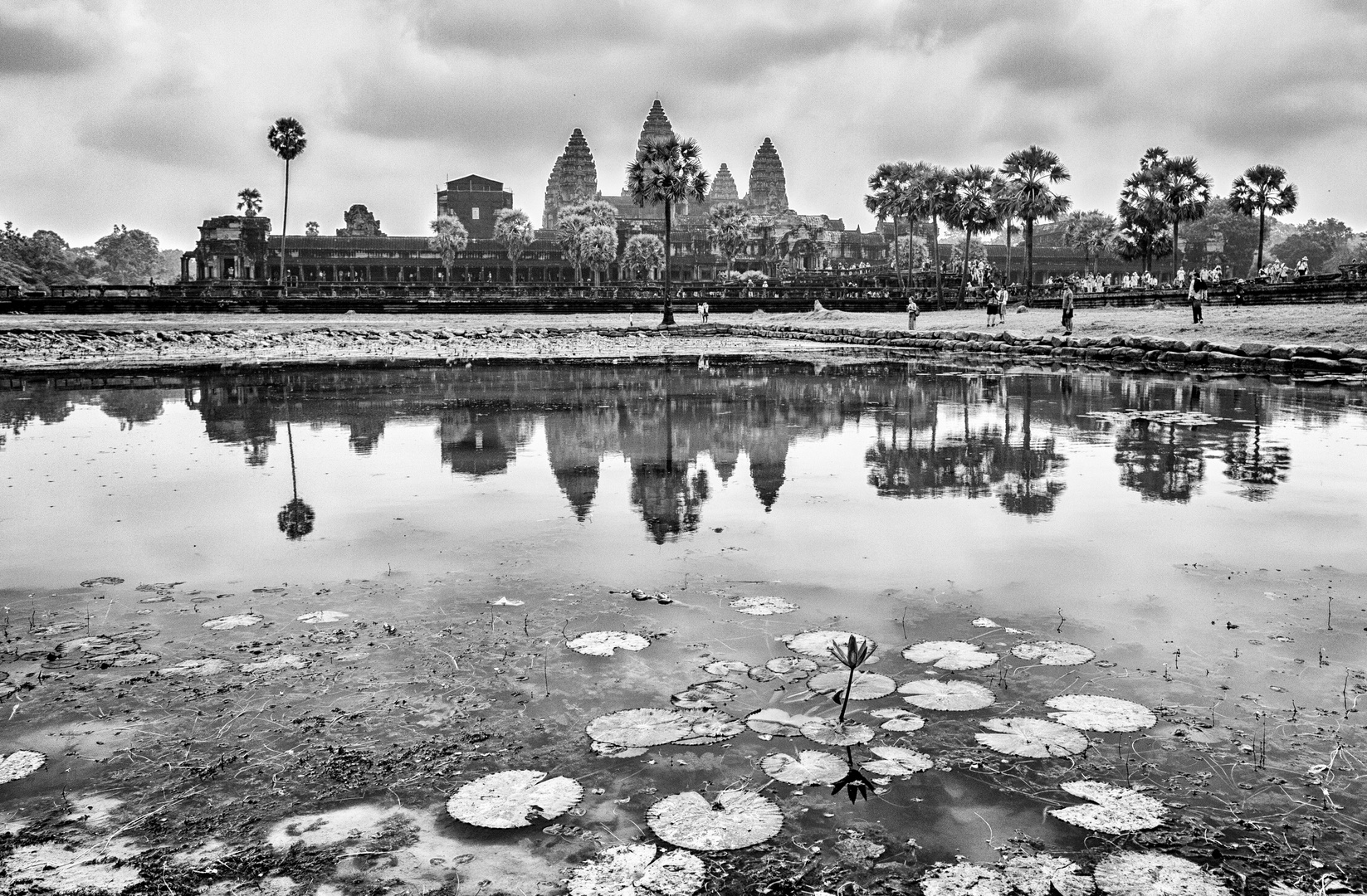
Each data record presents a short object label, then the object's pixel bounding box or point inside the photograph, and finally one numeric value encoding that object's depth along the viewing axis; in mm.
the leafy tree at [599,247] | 88625
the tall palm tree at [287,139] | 61469
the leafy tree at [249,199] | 86500
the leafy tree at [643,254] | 98750
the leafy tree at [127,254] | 140750
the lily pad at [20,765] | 3334
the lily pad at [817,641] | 4352
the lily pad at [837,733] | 3533
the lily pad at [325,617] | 4832
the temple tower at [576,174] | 126500
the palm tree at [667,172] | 43500
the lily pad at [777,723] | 3619
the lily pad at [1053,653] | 4246
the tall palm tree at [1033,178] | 46472
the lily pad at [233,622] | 4773
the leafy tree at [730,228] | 91125
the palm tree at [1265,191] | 58406
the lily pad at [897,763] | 3342
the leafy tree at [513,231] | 88125
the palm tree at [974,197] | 54438
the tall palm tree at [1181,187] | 60062
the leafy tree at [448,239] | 86688
